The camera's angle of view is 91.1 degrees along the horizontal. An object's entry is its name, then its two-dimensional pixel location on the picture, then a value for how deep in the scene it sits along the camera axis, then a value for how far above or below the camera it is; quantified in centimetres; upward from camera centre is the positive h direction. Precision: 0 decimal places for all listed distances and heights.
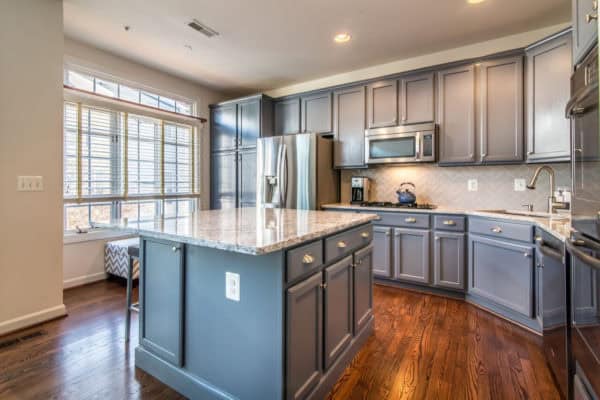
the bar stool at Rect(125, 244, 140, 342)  206 -59
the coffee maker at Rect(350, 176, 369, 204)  383 +16
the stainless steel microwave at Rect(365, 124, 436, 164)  326 +66
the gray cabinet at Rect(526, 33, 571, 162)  242 +89
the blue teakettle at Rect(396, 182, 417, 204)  345 +5
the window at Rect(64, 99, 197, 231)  325 +45
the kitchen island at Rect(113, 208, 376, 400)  128 -53
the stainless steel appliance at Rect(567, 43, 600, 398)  106 -13
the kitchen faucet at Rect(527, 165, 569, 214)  233 -2
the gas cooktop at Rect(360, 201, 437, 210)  323 -4
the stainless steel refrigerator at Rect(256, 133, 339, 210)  374 +38
